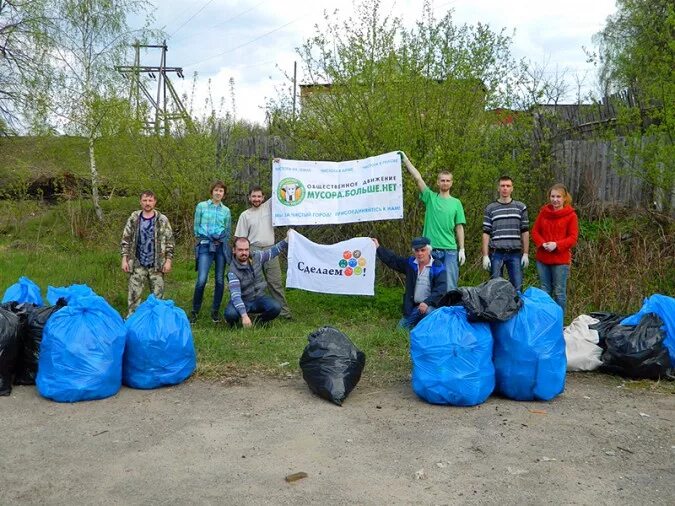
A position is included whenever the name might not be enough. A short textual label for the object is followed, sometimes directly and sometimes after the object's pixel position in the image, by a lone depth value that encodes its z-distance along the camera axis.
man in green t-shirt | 7.43
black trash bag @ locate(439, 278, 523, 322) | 5.14
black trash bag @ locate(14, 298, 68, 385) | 5.51
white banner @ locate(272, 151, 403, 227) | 8.07
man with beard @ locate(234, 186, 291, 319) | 8.08
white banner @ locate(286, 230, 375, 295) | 8.02
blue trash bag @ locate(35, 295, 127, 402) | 5.16
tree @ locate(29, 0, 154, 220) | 15.09
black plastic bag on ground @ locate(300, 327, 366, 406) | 5.21
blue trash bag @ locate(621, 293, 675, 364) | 5.74
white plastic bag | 6.00
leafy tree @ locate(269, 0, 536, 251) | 9.02
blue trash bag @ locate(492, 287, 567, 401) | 5.09
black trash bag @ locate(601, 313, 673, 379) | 5.72
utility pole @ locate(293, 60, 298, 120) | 9.62
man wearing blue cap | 7.02
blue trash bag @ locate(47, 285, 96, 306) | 5.72
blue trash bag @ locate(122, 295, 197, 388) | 5.46
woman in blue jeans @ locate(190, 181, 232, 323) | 7.89
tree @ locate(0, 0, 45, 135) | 15.62
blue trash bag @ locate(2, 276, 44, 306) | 6.52
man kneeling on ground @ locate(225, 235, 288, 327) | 7.09
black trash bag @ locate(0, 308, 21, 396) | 5.30
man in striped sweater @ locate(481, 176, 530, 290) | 7.30
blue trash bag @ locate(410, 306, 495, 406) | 5.01
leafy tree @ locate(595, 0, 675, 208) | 8.43
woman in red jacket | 7.12
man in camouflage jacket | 7.69
